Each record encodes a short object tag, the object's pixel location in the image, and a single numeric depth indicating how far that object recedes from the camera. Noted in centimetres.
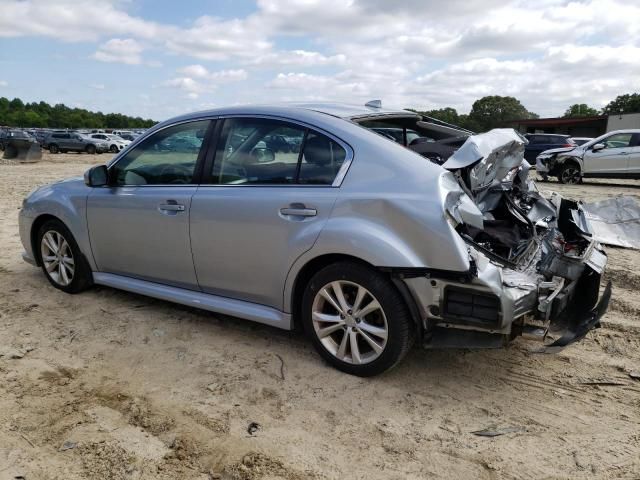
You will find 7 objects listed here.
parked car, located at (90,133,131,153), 3447
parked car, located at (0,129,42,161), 2478
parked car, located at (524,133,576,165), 1984
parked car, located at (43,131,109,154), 3394
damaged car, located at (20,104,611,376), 290
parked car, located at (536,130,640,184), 1378
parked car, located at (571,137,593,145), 2091
